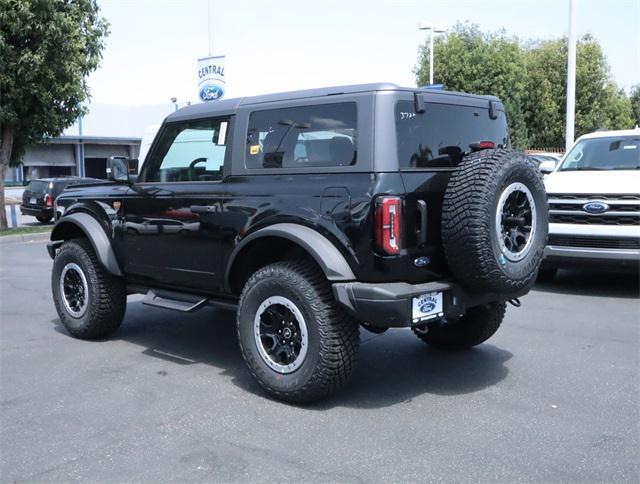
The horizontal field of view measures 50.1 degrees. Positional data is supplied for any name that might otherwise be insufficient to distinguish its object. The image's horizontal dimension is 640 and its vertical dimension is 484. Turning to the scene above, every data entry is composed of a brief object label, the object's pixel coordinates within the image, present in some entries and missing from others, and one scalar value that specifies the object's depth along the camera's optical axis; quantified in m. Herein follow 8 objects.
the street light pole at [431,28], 24.62
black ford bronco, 4.20
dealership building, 40.47
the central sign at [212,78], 15.31
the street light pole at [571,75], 16.22
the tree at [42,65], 14.88
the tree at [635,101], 65.64
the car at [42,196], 20.42
